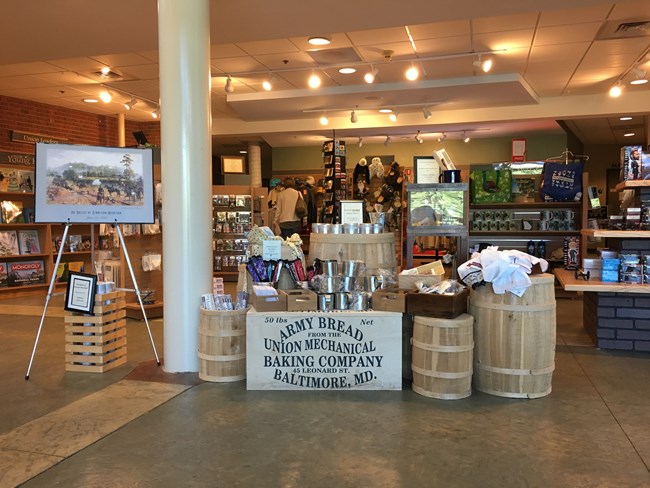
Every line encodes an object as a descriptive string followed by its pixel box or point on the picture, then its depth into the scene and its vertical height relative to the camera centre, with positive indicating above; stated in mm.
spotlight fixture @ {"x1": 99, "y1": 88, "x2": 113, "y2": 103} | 8820 +2058
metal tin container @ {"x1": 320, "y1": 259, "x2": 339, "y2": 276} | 4098 -305
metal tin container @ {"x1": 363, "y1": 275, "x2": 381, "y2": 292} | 4164 -427
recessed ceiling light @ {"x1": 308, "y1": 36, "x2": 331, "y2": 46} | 6395 +2132
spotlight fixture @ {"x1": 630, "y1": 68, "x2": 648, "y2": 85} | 7514 +2087
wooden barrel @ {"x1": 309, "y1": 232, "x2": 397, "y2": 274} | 4461 -183
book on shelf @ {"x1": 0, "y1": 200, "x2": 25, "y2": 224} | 8828 +208
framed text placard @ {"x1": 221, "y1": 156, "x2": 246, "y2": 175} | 11555 +1243
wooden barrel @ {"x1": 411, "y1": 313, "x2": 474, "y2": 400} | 3582 -839
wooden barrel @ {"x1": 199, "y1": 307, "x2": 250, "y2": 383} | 3986 -850
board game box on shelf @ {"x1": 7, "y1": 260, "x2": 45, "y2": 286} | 8797 -759
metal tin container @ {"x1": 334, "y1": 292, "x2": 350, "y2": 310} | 3908 -526
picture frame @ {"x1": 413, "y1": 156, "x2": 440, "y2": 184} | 5012 +496
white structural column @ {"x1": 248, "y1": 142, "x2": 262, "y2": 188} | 13031 +1519
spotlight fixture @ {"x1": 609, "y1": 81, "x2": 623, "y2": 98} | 8477 +2064
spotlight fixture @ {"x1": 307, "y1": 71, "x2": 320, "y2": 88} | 7812 +2032
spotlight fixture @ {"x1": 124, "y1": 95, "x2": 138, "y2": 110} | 9133 +1996
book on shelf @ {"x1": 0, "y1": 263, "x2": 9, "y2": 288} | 8656 -789
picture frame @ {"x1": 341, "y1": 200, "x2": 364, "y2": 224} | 4695 +112
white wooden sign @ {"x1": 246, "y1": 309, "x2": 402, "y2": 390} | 3789 -840
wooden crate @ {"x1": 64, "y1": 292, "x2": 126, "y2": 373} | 4371 -892
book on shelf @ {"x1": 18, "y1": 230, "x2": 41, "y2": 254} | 9062 -275
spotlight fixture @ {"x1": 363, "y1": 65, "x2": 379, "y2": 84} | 7516 +2026
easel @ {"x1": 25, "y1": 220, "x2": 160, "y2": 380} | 4230 -552
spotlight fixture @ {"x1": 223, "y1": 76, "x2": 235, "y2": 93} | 7727 +1906
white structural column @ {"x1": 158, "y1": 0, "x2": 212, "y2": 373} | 4195 +436
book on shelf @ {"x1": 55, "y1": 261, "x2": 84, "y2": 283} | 9469 -736
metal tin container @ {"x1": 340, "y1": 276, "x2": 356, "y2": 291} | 3986 -410
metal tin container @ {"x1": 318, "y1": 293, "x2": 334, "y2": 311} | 3889 -526
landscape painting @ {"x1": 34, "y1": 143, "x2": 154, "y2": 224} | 4363 +324
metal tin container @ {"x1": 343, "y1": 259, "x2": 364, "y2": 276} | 4117 -313
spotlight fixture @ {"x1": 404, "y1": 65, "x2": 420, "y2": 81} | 7294 +2005
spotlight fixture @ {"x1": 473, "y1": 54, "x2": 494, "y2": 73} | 7076 +2068
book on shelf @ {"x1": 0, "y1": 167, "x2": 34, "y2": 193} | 8781 +721
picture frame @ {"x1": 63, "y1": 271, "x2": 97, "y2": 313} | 4352 -536
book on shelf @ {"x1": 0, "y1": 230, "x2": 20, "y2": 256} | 8766 -283
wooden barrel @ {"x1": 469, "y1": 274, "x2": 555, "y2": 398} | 3627 -742
